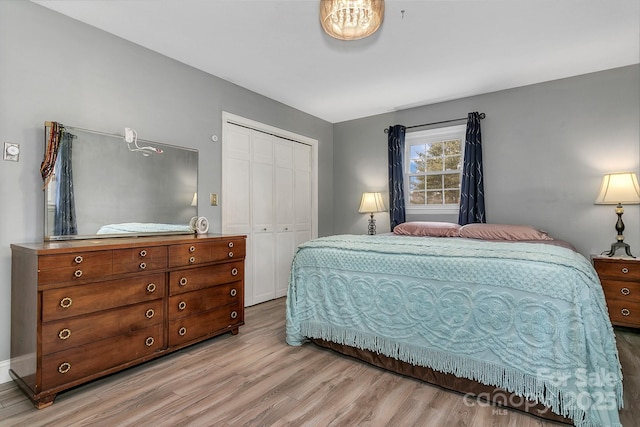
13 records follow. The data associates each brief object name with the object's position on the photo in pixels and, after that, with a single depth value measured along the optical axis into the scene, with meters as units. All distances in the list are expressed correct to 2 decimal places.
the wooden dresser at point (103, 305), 1.74
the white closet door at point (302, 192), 4.45
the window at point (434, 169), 4.05
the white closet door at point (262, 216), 3.82
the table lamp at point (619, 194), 2.82
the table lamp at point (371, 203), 4.32
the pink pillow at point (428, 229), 3.41
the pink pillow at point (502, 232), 3.03
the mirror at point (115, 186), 2.20
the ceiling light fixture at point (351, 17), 1.82
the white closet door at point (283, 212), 4.15
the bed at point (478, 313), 1.53
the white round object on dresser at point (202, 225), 2.95
